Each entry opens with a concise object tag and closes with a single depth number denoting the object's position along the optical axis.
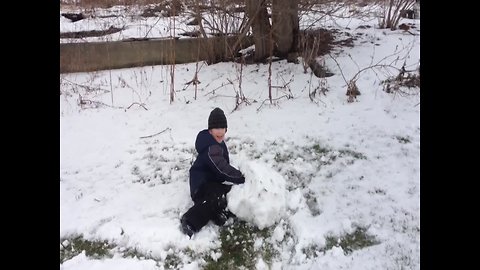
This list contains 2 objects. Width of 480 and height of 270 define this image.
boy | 3.38
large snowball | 3.40
